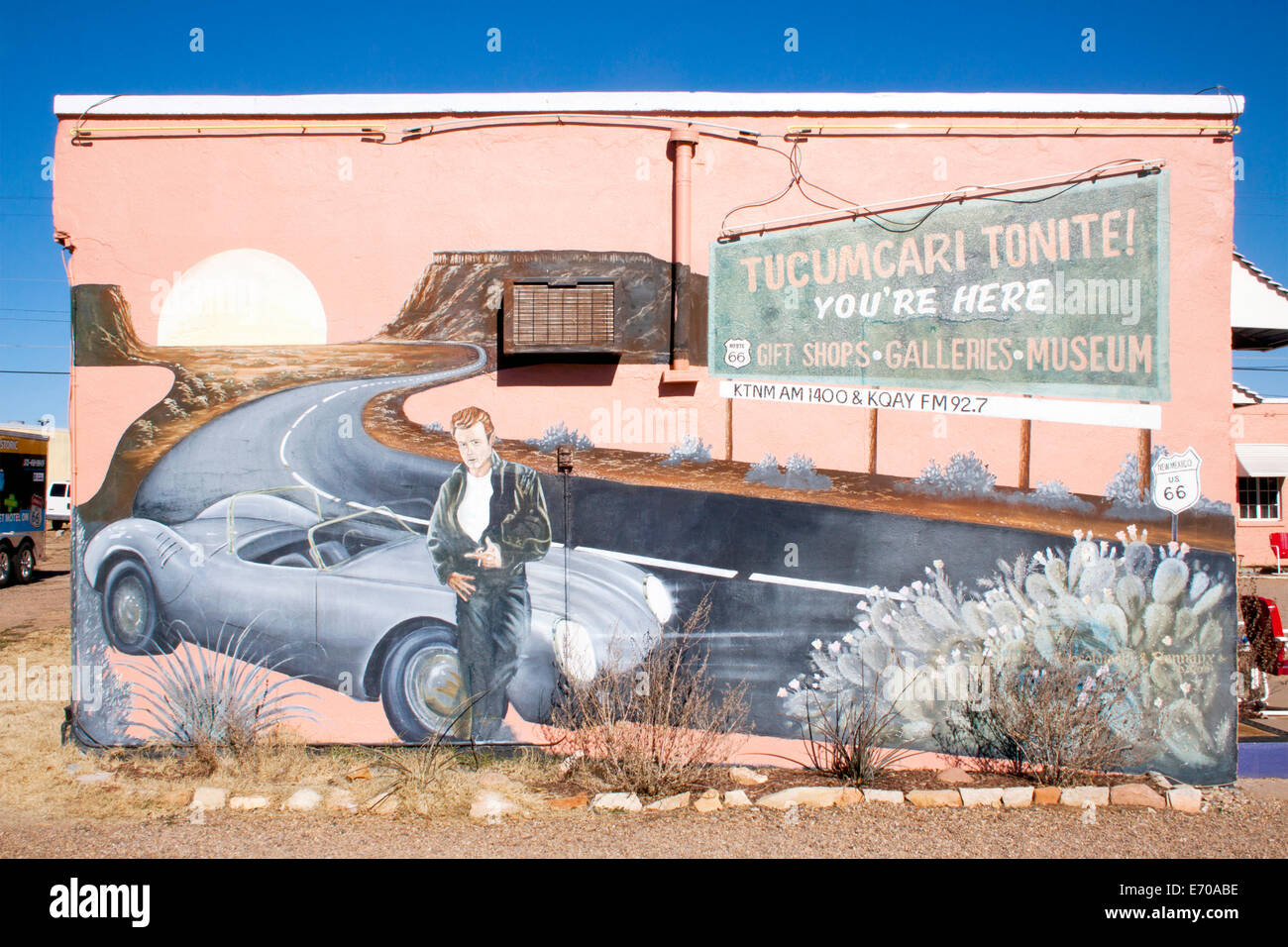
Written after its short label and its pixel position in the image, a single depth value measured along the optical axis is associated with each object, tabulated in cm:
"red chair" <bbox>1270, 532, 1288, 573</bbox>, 2184
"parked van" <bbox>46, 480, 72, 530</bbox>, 3275
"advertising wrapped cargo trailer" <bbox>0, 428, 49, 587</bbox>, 1983
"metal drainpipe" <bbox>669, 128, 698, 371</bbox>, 694
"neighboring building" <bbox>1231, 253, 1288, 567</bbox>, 2356
